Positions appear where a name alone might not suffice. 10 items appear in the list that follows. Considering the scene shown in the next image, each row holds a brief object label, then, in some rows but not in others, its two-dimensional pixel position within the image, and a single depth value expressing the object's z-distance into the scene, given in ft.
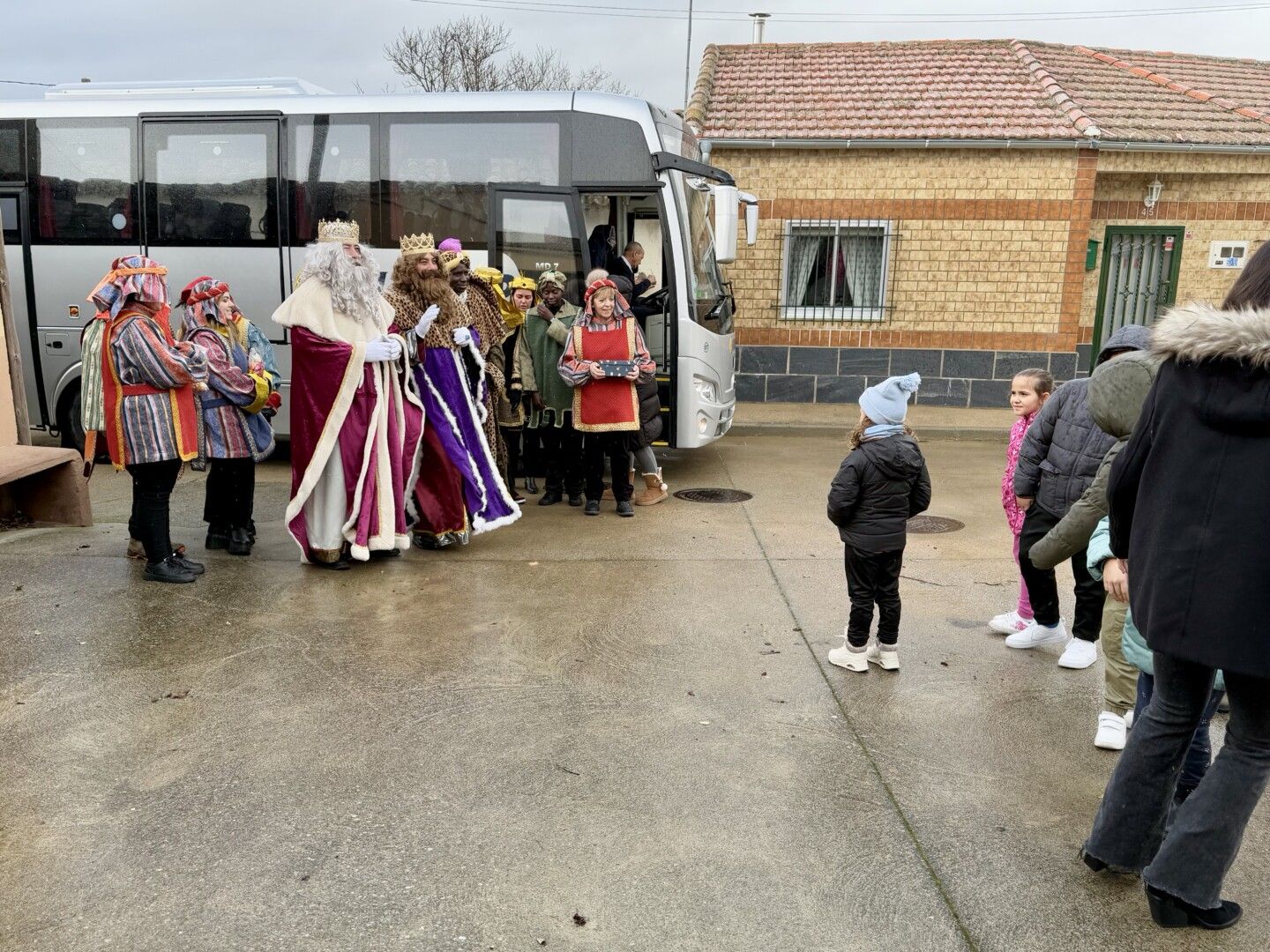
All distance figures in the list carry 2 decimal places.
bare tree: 121.39
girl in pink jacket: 16.51
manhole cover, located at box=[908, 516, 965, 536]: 25.03
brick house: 43.04
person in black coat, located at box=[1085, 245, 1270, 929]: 8.23
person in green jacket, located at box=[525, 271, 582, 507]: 26.50
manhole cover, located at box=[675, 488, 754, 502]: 28.17
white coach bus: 29.04
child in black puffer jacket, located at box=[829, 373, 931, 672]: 14.92
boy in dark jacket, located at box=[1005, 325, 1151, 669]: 14.94
